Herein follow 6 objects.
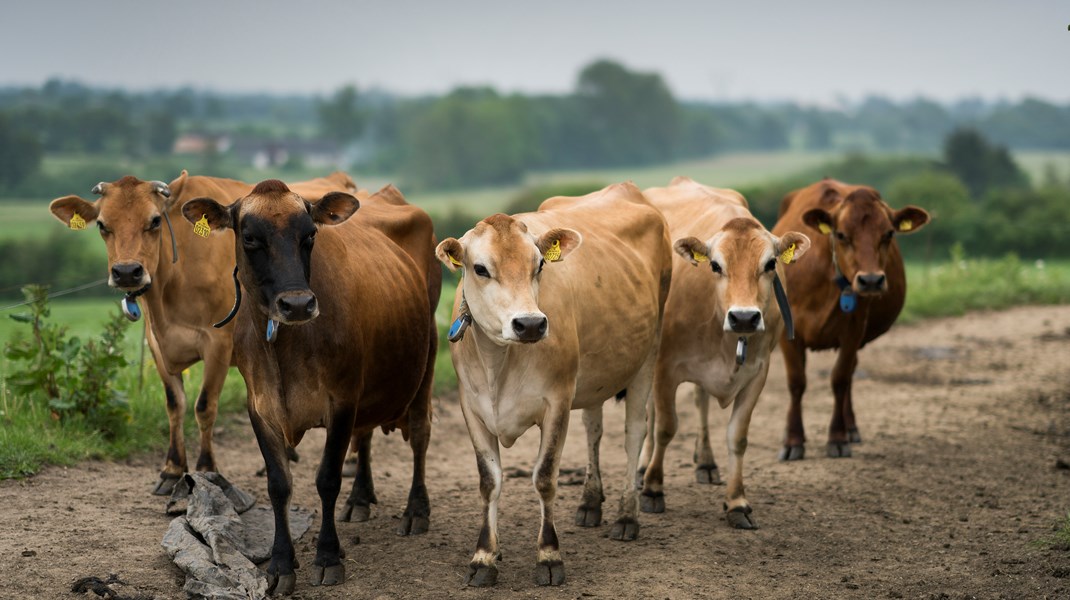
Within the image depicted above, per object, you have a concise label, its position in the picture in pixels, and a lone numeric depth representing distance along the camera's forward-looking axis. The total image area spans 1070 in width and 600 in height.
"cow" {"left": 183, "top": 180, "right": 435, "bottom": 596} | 11.91
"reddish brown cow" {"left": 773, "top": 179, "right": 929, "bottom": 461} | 18.47
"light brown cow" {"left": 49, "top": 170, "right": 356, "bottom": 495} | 15.51
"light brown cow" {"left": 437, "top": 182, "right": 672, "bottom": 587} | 12.15
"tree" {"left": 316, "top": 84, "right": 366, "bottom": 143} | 129.12
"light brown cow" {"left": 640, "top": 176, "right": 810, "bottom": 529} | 14.66
